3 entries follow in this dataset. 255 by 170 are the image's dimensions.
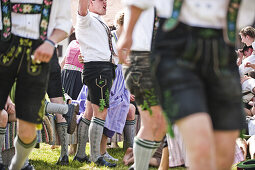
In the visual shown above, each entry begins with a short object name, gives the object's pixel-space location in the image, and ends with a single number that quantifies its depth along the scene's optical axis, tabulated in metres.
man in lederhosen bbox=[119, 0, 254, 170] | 3.45
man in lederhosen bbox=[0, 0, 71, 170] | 4.79
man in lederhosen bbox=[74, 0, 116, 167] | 8.01
